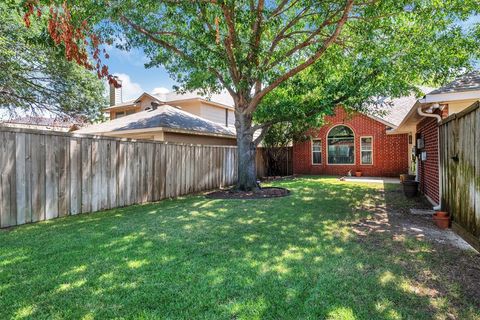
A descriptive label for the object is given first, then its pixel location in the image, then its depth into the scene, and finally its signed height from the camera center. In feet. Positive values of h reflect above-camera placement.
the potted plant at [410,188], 28.32 -2.85
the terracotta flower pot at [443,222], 16.71 -3.66
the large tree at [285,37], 25.44 +12.29
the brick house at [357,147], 52.06 +2.47
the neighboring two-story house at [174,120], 38.40 +6.52
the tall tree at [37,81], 40.78 +13.86
